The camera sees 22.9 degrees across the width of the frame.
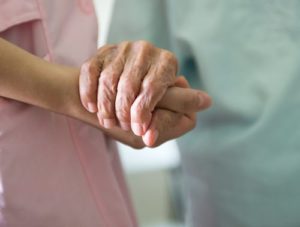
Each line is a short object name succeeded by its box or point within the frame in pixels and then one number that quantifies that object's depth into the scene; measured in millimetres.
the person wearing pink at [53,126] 657
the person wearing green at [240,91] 803
